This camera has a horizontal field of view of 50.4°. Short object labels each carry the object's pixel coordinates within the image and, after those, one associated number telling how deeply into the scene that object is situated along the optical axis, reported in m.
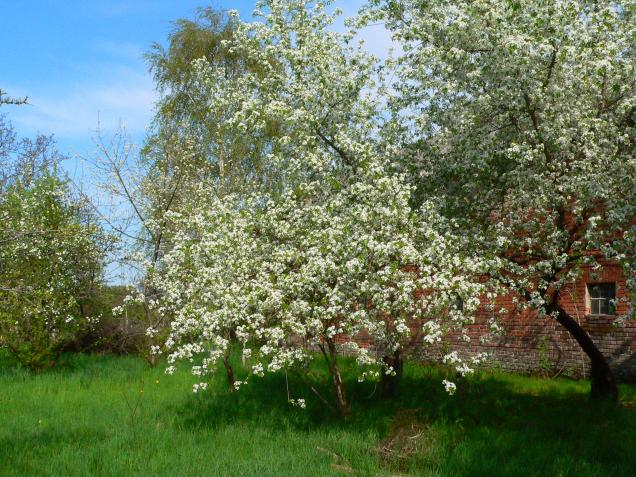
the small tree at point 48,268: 19.22
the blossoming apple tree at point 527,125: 10.33
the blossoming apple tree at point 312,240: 9.91
